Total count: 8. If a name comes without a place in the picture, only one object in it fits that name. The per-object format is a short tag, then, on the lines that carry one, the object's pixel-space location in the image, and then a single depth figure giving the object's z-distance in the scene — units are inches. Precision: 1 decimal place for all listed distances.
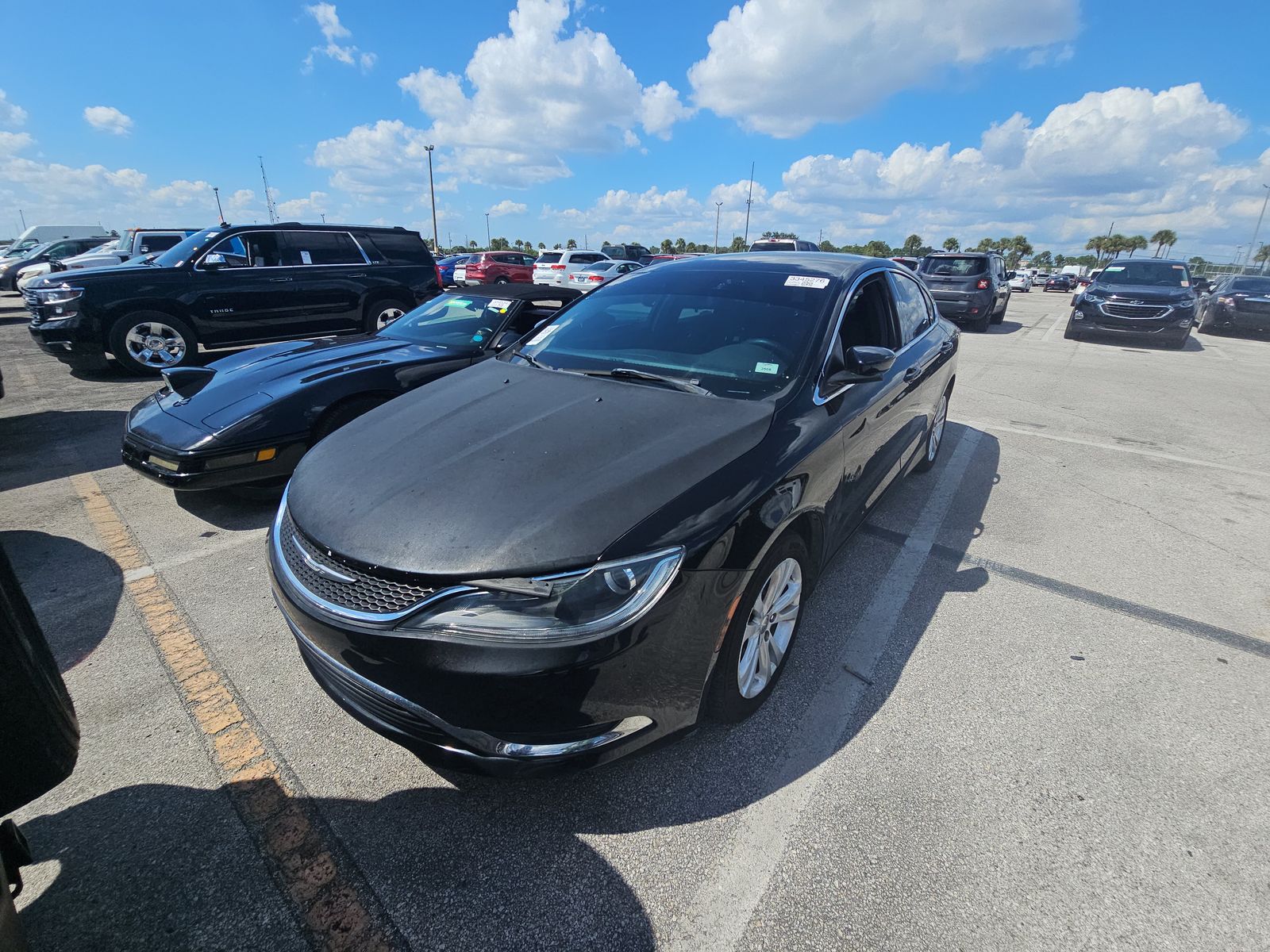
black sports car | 140.1
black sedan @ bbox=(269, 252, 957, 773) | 65.9
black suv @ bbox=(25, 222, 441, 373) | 285.4
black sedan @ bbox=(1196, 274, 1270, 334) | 563.5
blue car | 1025.2
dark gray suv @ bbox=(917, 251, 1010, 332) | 550.3
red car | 945.5
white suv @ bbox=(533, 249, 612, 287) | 863.1
